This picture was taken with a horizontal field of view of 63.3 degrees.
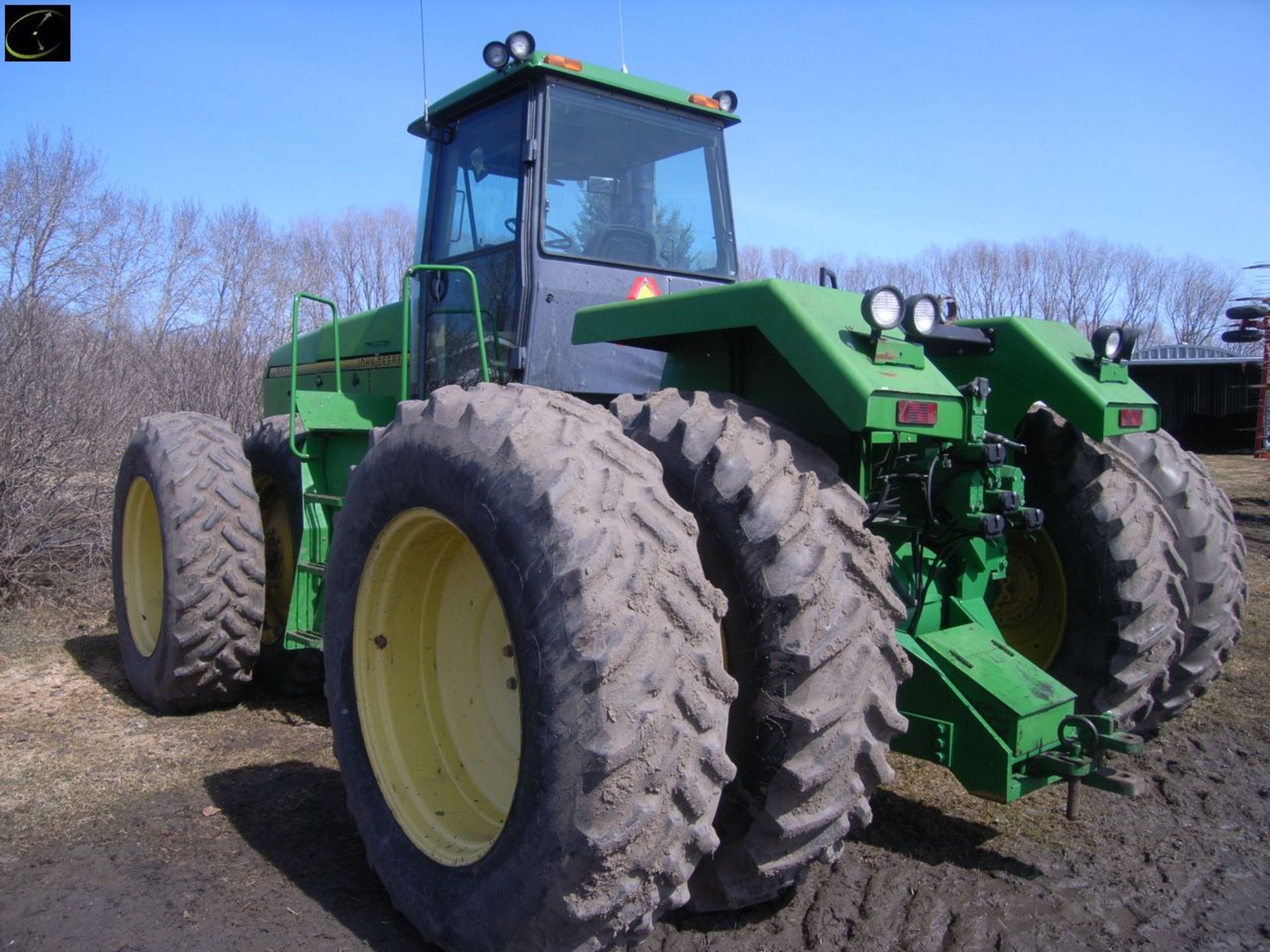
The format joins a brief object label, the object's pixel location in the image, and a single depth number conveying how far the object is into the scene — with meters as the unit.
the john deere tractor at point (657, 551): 2.32
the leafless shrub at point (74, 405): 7.13
